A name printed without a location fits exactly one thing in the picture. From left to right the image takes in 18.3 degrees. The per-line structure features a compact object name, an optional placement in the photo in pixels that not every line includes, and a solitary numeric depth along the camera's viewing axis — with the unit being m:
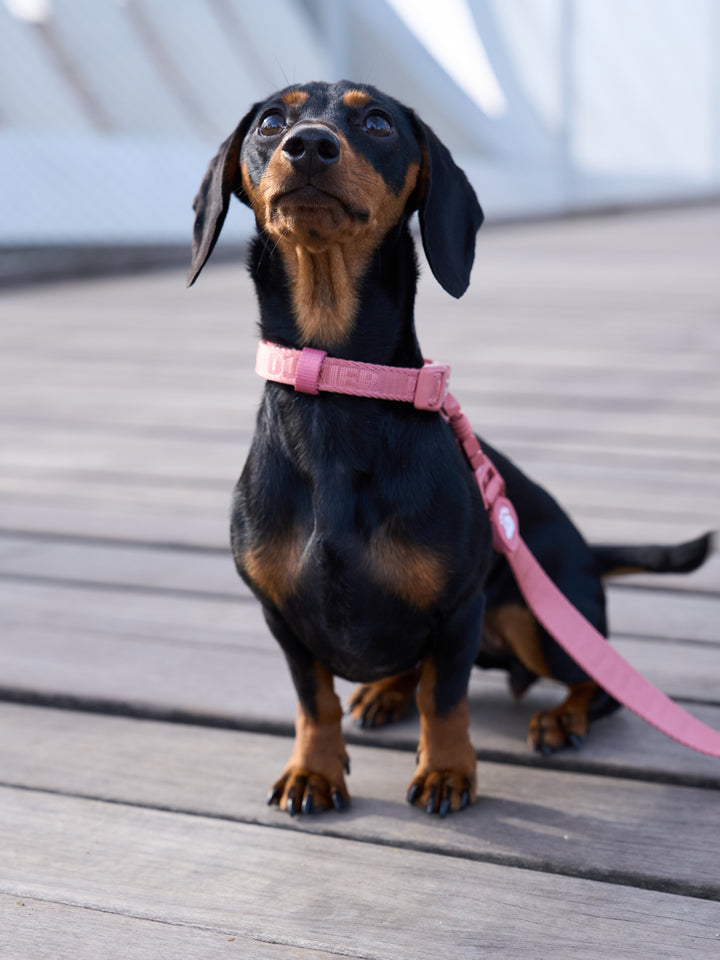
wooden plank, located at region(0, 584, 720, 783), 1.12
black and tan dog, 1.02
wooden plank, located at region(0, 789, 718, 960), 0.94
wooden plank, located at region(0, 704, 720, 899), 1.00
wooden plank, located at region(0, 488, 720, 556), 1.47
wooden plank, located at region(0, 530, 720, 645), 1.28
